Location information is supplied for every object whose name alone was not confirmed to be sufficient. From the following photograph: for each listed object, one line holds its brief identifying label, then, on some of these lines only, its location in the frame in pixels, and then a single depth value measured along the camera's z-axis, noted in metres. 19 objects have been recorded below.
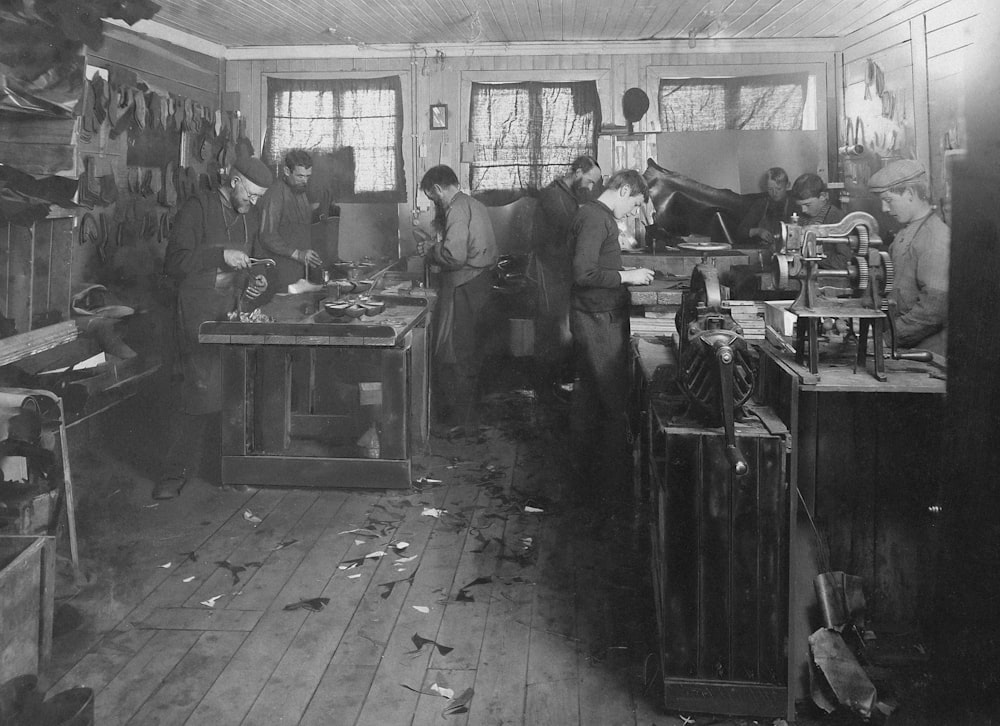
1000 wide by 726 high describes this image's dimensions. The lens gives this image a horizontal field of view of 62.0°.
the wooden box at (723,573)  2.02
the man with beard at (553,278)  5.88
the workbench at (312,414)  3.66
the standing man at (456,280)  5.09
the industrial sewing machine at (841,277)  2.42
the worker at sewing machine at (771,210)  6.05
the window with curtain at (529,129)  6.33
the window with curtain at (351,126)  6.08
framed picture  6.35
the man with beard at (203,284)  4.15
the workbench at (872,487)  2.47
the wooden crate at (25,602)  1.68
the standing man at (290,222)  4.84
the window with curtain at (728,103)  6.26
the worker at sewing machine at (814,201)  5.62
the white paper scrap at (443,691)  2.17
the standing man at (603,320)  4.20
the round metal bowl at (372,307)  4.00
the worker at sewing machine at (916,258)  3.59
